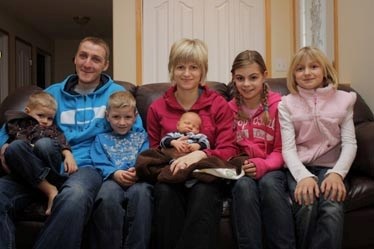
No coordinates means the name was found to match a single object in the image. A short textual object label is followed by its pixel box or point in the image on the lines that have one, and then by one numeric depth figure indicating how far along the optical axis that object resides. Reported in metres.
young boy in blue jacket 1.54
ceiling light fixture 6.68
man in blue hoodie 1.46
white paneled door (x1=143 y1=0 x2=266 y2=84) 3.99
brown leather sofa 1.63
